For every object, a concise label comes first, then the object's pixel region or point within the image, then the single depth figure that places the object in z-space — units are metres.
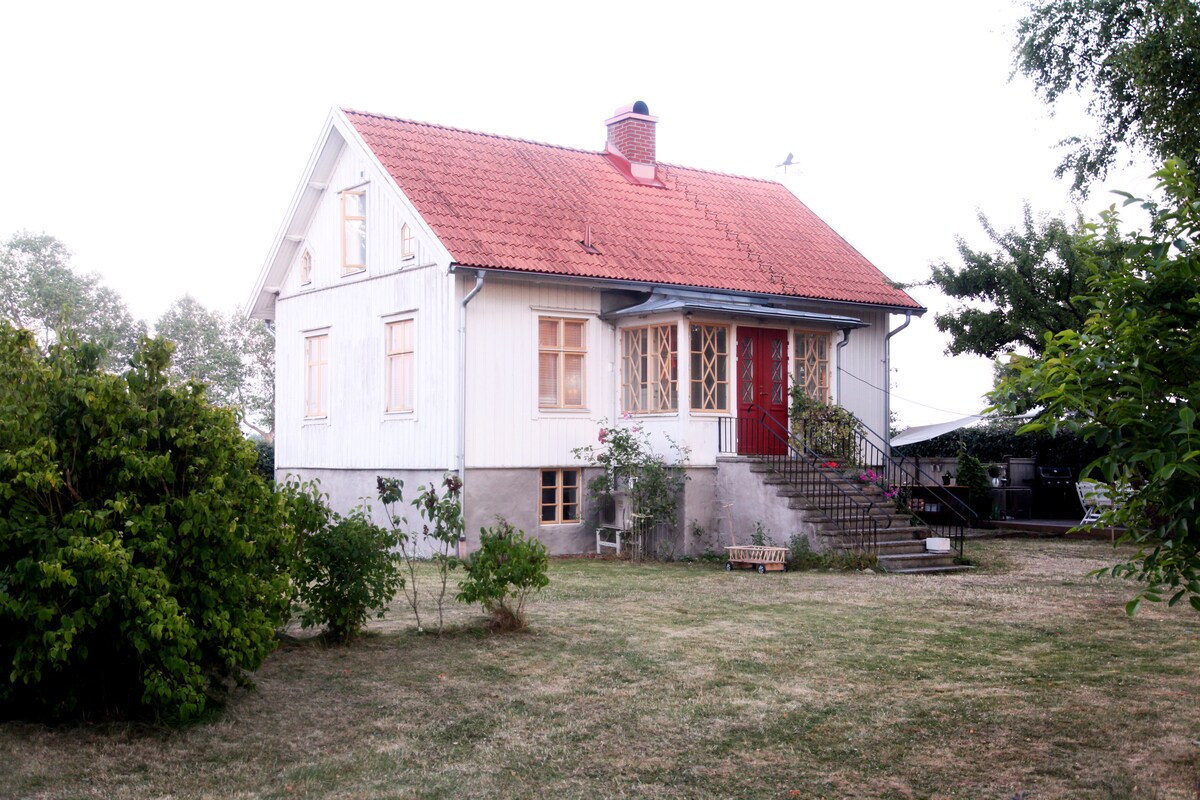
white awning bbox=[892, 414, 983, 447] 24.77
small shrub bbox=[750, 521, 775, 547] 16.86
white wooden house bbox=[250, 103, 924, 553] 17.81
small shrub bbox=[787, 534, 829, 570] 15.91
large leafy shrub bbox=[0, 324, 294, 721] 6.36
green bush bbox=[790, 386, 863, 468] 18.92
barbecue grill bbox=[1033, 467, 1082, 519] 25.03
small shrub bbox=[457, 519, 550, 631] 9.82
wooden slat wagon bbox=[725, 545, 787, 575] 15.82
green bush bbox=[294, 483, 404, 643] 8.96
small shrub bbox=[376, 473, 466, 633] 9.67
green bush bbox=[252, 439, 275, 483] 28.44
